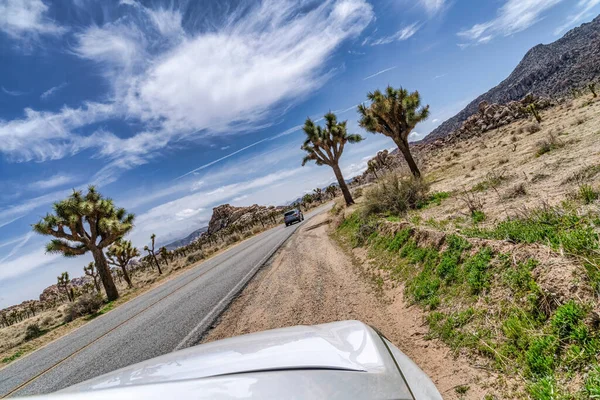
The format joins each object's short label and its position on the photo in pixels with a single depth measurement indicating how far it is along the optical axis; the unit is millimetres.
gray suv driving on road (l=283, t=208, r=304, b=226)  31438
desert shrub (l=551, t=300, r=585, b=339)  2473
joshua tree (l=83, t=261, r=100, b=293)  30430
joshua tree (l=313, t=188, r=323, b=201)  70938
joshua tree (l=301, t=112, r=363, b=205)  23984
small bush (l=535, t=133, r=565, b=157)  10944
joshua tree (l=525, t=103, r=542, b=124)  24209
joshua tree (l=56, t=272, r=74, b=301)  35400
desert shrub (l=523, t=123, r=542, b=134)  20772
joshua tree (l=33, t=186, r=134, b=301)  17438
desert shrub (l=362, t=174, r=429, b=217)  11180
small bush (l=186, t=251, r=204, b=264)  28219
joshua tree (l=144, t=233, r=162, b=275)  34309
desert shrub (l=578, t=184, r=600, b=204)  4659
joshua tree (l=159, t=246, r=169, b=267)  44219
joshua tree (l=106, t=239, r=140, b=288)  29823
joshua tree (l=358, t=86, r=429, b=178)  19266
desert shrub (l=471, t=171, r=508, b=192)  8998
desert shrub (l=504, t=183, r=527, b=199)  6816
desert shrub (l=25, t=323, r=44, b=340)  12812
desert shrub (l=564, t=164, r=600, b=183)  5992
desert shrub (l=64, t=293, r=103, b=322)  14953
